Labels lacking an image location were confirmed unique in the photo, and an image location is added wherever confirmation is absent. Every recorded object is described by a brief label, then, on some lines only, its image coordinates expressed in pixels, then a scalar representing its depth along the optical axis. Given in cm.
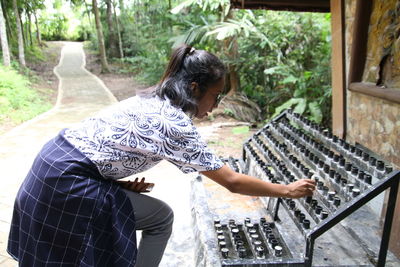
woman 173
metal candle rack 190
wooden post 405
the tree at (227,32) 779
